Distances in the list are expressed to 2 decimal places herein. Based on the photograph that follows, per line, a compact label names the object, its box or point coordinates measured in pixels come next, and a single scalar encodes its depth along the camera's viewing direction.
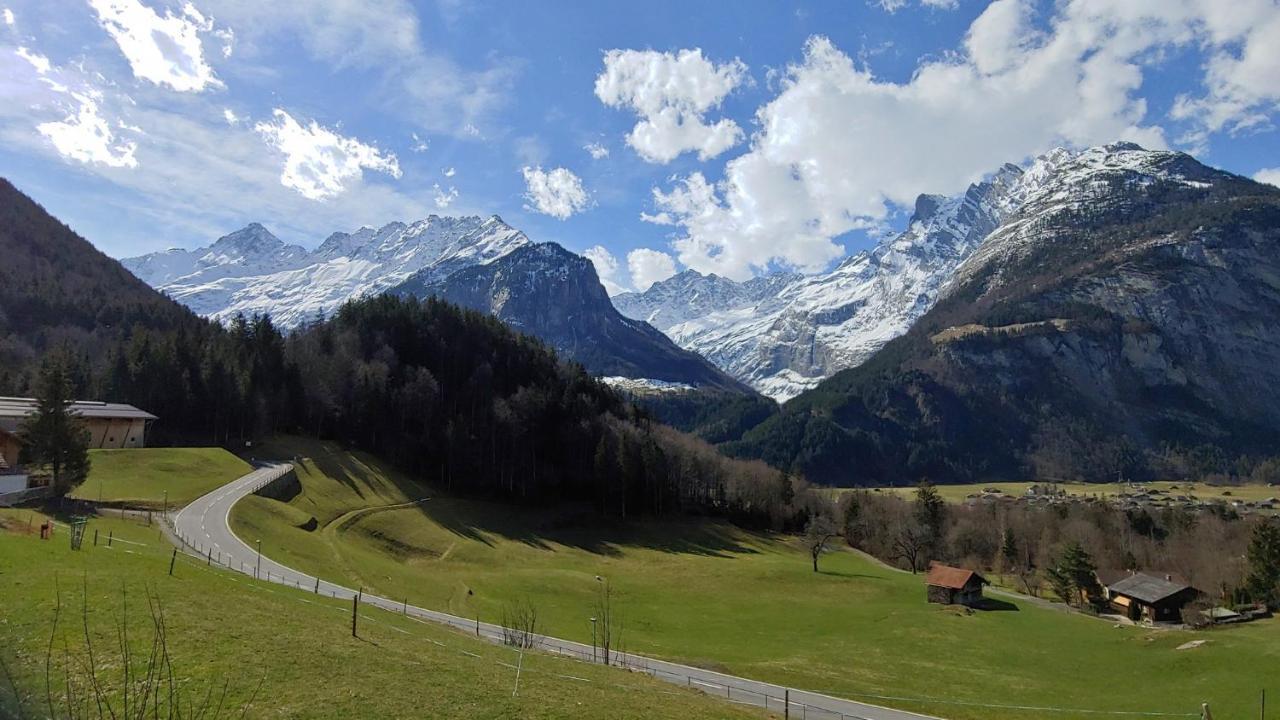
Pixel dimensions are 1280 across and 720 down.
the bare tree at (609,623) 48.87
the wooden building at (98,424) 62.31
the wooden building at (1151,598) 79.00
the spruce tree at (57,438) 50.06
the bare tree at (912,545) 115.12
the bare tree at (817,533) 95.69
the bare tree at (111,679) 15.73
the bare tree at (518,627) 40.84
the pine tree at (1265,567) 81.38
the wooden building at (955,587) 76.75
